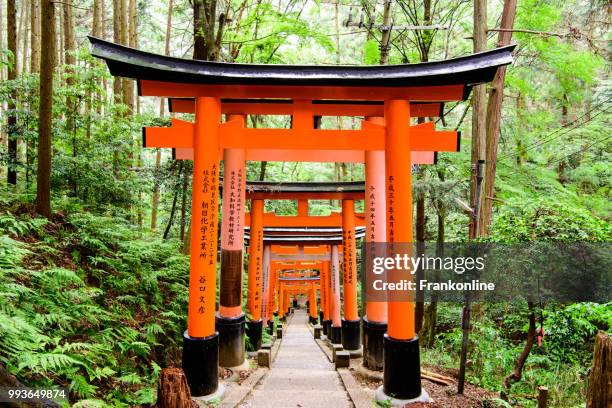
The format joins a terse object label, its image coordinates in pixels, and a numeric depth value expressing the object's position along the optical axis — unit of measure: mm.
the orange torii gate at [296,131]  5543
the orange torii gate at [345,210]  10914
